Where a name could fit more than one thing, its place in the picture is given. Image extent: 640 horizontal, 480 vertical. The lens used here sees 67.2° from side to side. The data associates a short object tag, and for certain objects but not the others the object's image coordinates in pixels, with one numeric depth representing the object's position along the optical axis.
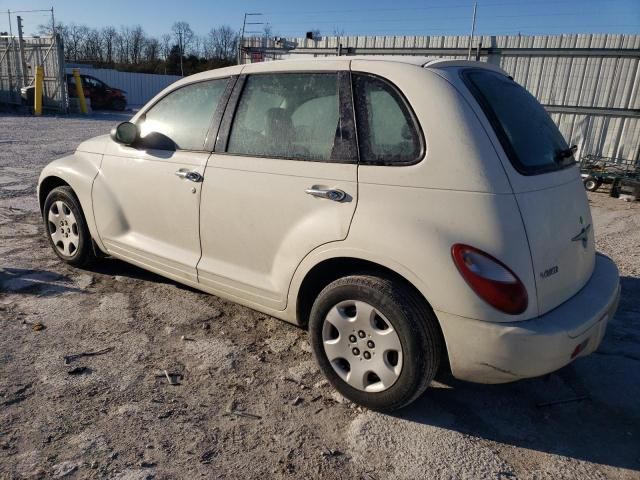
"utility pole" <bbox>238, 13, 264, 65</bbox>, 14.70
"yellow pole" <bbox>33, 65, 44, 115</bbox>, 20.45
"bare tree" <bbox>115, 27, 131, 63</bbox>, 64.19
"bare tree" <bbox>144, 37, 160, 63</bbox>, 61.69
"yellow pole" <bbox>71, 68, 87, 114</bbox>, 22.47
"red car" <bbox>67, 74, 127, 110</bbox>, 25.28
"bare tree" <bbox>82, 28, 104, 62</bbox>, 61.93
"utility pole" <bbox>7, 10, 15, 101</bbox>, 21.66
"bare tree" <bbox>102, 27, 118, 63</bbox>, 63.47
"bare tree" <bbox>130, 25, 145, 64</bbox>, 64.75
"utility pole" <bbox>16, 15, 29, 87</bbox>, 20.91
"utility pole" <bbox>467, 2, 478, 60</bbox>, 11.29
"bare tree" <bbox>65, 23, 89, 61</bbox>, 59.31
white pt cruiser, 2.20
